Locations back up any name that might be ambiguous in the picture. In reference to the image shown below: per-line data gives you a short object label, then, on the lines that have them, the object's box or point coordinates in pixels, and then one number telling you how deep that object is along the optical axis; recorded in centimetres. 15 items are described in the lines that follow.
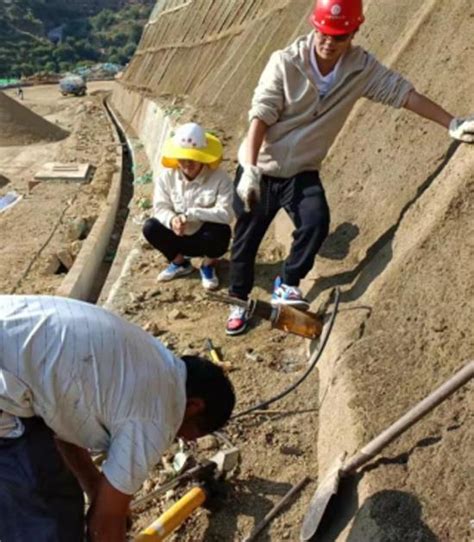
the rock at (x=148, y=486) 391
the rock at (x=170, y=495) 375
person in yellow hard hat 561
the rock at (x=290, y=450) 392
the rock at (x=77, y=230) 1050
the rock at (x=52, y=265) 923
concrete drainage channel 830
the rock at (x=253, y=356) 481
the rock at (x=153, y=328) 542
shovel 296
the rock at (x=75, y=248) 971
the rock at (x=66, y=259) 951
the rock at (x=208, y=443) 407
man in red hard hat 445
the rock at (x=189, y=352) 506
